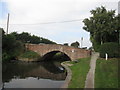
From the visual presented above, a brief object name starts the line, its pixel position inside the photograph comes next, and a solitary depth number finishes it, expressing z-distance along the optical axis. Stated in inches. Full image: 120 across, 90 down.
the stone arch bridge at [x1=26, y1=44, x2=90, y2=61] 707.7
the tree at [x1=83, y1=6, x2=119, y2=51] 560.3
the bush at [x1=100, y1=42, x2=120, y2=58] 482.1
